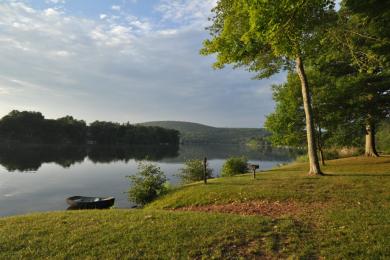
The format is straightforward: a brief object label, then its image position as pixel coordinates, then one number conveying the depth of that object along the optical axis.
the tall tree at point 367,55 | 12.64
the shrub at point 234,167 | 28.77
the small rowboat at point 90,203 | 20.92
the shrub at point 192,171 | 27.98
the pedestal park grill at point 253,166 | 18.95
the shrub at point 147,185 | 20.40
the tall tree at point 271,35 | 10.64
